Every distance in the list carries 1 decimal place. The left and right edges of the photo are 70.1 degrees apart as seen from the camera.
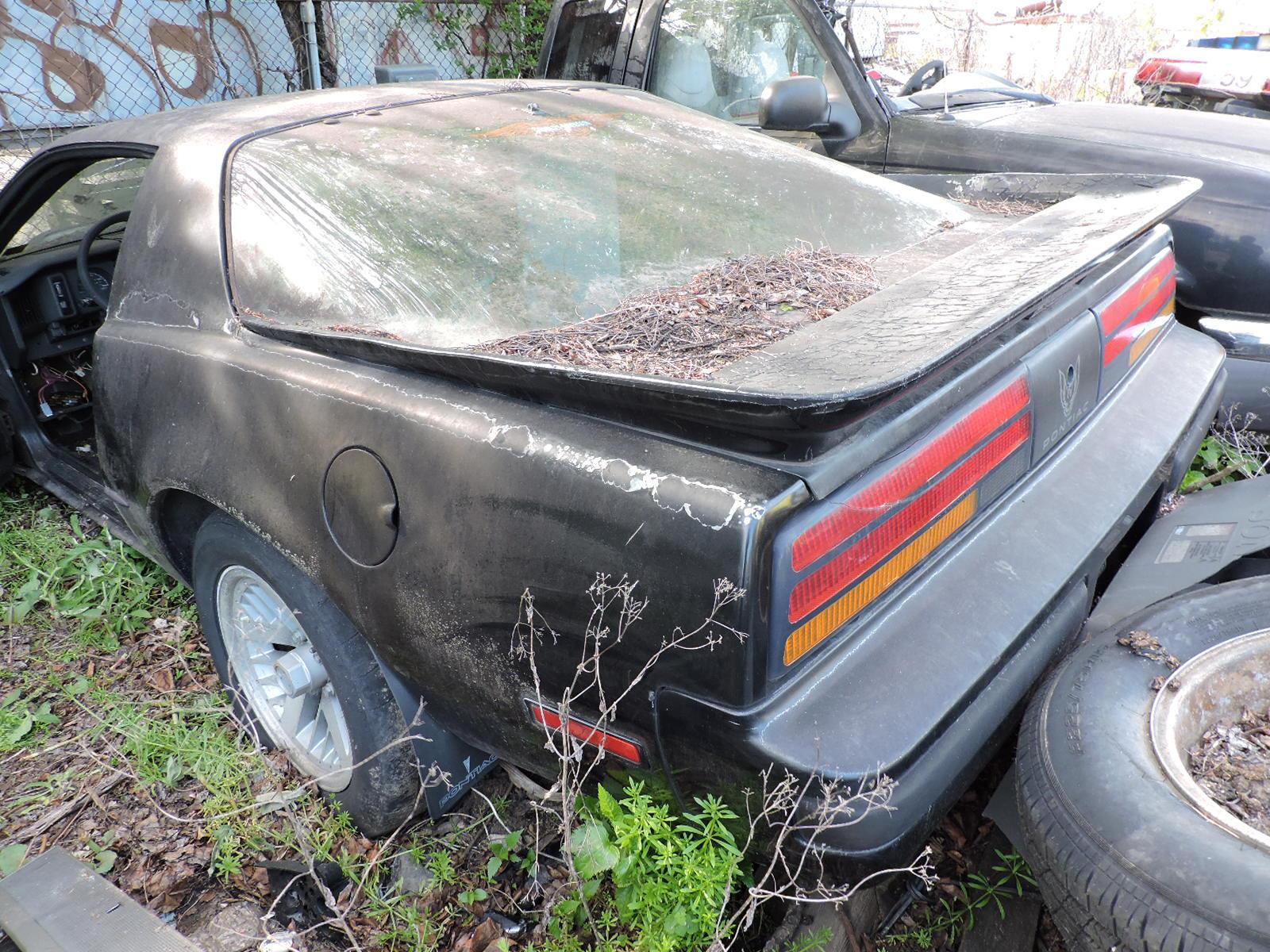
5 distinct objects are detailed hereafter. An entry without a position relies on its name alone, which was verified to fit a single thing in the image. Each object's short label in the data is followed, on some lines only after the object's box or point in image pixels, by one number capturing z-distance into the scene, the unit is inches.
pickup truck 130.3
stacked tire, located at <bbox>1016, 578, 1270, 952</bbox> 50.7
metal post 347.2
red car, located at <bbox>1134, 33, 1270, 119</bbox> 258.5
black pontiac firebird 54.6
